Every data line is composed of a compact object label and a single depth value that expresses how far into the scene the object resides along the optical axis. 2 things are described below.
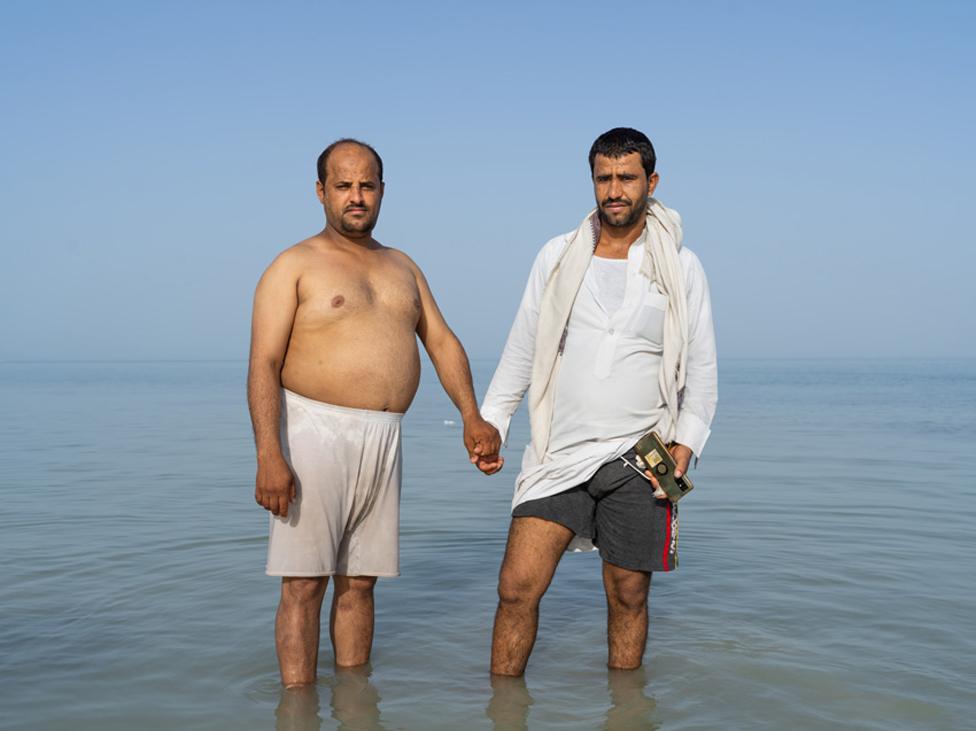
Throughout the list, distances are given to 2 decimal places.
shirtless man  4.00
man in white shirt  4.13
